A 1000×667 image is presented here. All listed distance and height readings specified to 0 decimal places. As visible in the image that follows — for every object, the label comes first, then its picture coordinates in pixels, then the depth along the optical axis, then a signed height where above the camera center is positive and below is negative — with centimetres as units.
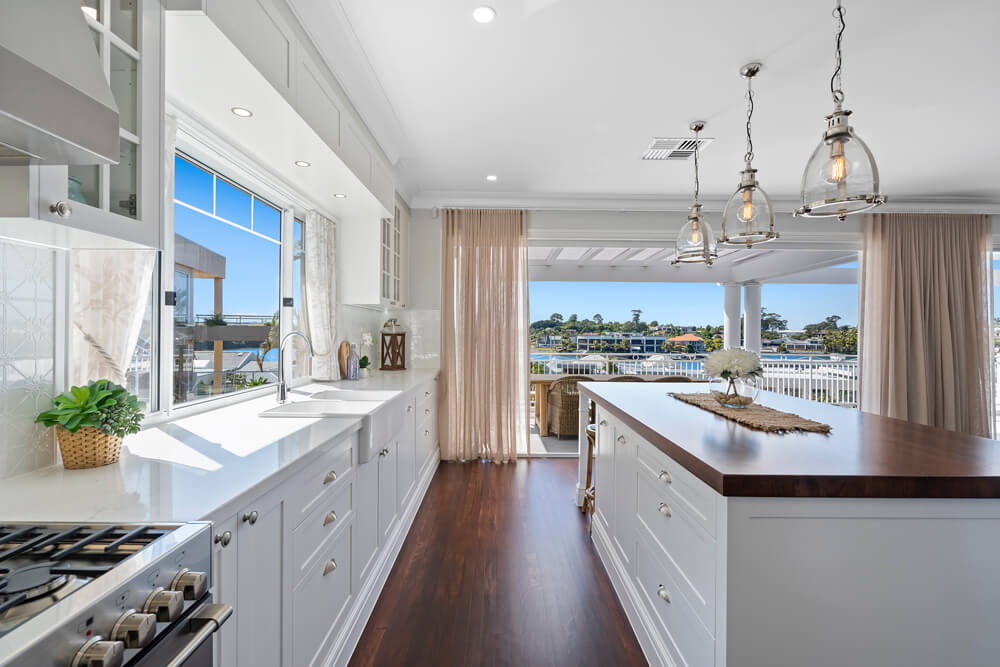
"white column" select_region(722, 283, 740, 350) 811 +44
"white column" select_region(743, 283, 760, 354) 782 +42
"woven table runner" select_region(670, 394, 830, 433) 177 -35
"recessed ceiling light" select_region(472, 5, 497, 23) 195 +145
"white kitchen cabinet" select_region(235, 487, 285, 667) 108 -62
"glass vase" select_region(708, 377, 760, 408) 228 -30
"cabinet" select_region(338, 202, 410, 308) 343 +60
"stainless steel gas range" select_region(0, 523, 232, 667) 57 -36
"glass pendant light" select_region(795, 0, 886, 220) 165 +63
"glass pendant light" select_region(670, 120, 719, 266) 277 +62
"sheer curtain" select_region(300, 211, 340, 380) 306 +33
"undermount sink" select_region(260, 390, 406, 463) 193 -37
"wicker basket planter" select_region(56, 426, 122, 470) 119 -28
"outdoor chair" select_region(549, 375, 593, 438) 533 -79
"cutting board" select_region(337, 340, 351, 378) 339 -11
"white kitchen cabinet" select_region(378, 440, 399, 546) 228 -80
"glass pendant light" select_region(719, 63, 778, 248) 227 +65
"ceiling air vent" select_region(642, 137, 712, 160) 324 +145
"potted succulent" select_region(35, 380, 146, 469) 117 -22
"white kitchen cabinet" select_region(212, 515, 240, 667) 97 -53
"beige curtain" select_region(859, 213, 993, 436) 449 +18
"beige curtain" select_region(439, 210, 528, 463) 453 -9
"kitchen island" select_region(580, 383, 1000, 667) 120 -62
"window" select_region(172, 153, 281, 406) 197 +29
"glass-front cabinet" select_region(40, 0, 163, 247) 99 +53
